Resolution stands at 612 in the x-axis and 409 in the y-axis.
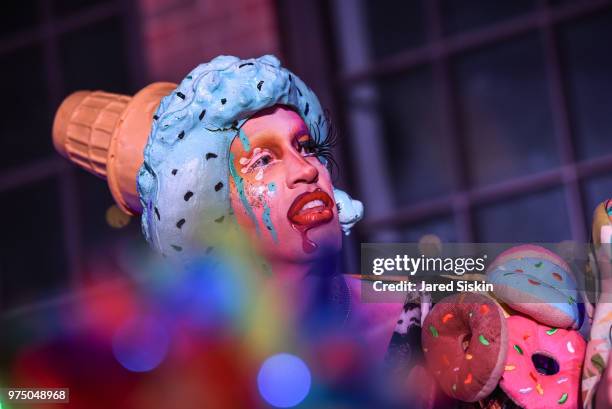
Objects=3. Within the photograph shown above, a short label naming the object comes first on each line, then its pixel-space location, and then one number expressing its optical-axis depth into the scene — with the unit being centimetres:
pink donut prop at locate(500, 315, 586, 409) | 231
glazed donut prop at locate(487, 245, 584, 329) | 233
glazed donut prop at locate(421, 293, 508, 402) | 230
